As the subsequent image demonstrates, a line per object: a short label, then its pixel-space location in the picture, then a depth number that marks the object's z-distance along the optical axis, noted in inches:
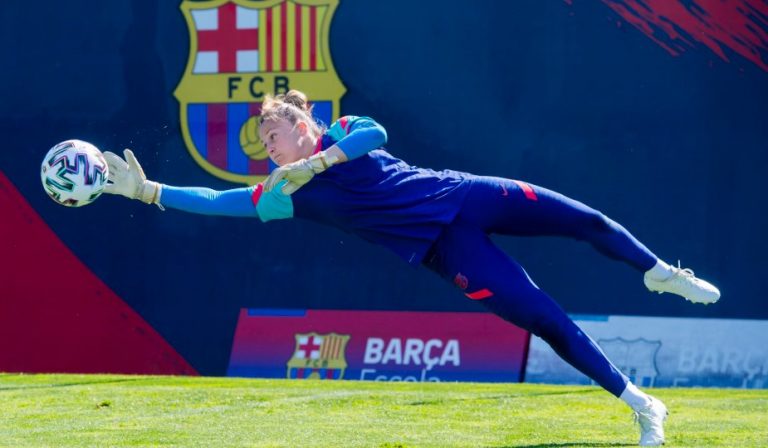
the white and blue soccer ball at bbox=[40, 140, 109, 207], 408.2
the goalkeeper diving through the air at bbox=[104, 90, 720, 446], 384.5
